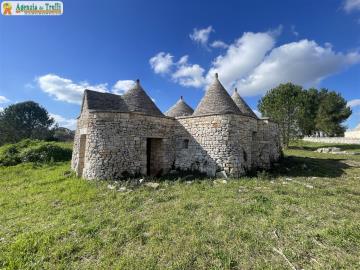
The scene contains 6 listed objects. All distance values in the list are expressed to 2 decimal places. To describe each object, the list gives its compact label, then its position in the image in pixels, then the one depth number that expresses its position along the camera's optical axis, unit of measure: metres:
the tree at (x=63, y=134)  31.52
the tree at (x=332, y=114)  34.03
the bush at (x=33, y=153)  13.30
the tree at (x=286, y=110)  26.20
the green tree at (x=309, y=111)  26.77
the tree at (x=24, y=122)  34.09
